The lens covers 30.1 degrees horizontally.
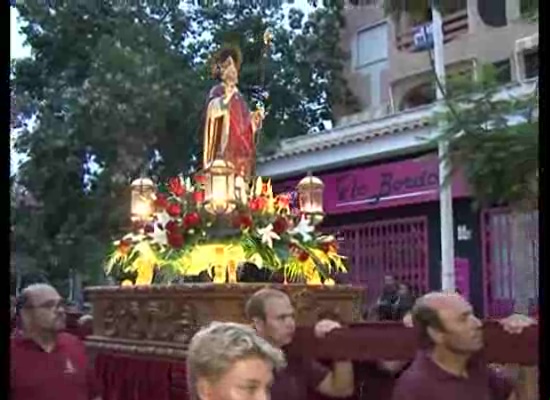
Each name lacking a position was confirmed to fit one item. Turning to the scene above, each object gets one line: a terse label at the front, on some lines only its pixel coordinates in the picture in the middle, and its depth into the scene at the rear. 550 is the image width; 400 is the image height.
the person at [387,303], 7.11
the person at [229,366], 1.54
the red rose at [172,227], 4.78
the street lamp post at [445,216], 11.10
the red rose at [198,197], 4.90
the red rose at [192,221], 4.77
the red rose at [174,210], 4.87
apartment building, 11.71
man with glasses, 2.94
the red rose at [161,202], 4.98
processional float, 4.27
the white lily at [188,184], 5.09
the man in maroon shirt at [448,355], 2.38
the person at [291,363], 2.82
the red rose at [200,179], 5.11
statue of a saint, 5.71
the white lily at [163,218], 4.87
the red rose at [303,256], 4.80
